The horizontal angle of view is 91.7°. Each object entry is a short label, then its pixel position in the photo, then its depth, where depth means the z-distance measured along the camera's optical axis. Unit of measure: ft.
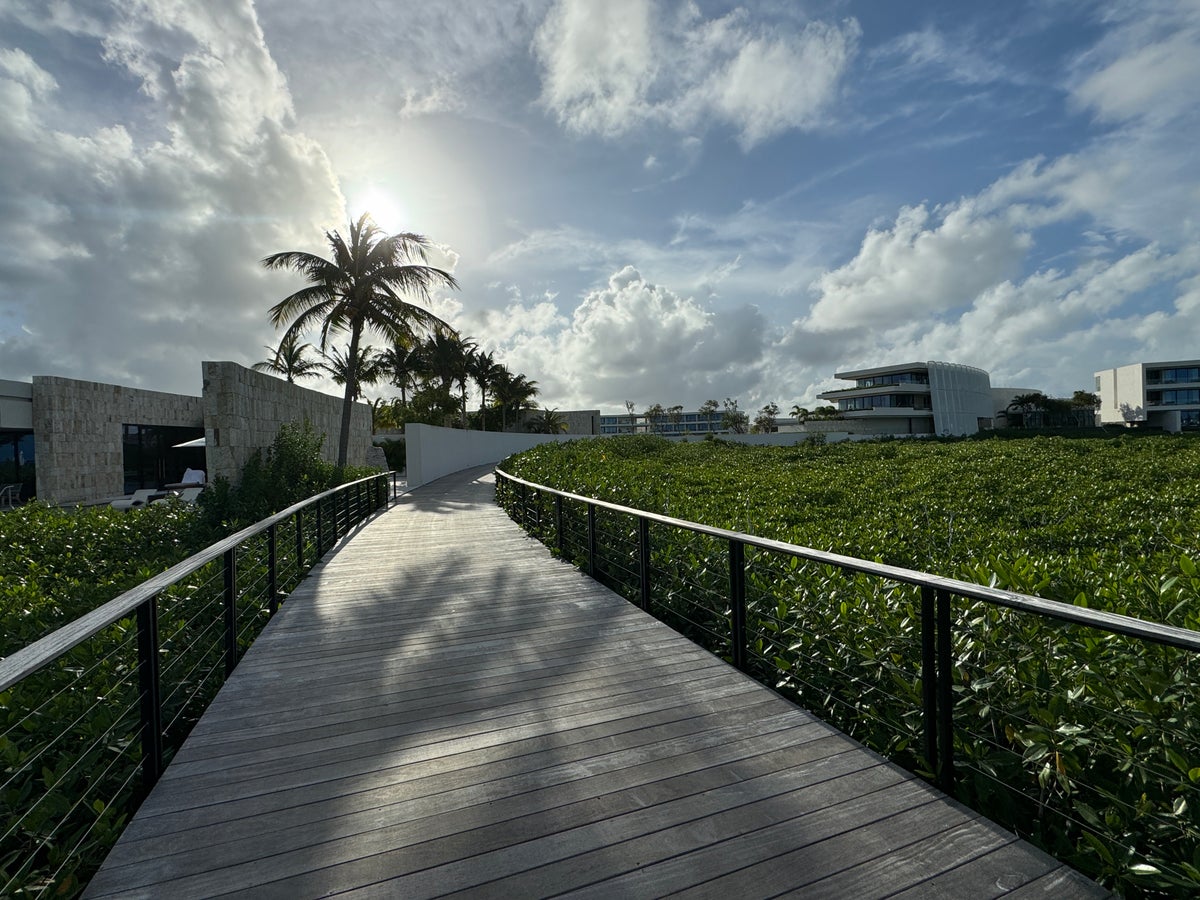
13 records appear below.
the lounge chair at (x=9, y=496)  61.31
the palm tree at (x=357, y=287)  60.03
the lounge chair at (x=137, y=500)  53.41
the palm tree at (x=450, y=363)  118.21
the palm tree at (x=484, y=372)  143.84
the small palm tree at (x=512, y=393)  152.76
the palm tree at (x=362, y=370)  98.48
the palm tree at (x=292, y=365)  109.19
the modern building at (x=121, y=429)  41.98
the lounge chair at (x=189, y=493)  56.04
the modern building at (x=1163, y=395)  222.48
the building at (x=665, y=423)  322.32
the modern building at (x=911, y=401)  227.40
